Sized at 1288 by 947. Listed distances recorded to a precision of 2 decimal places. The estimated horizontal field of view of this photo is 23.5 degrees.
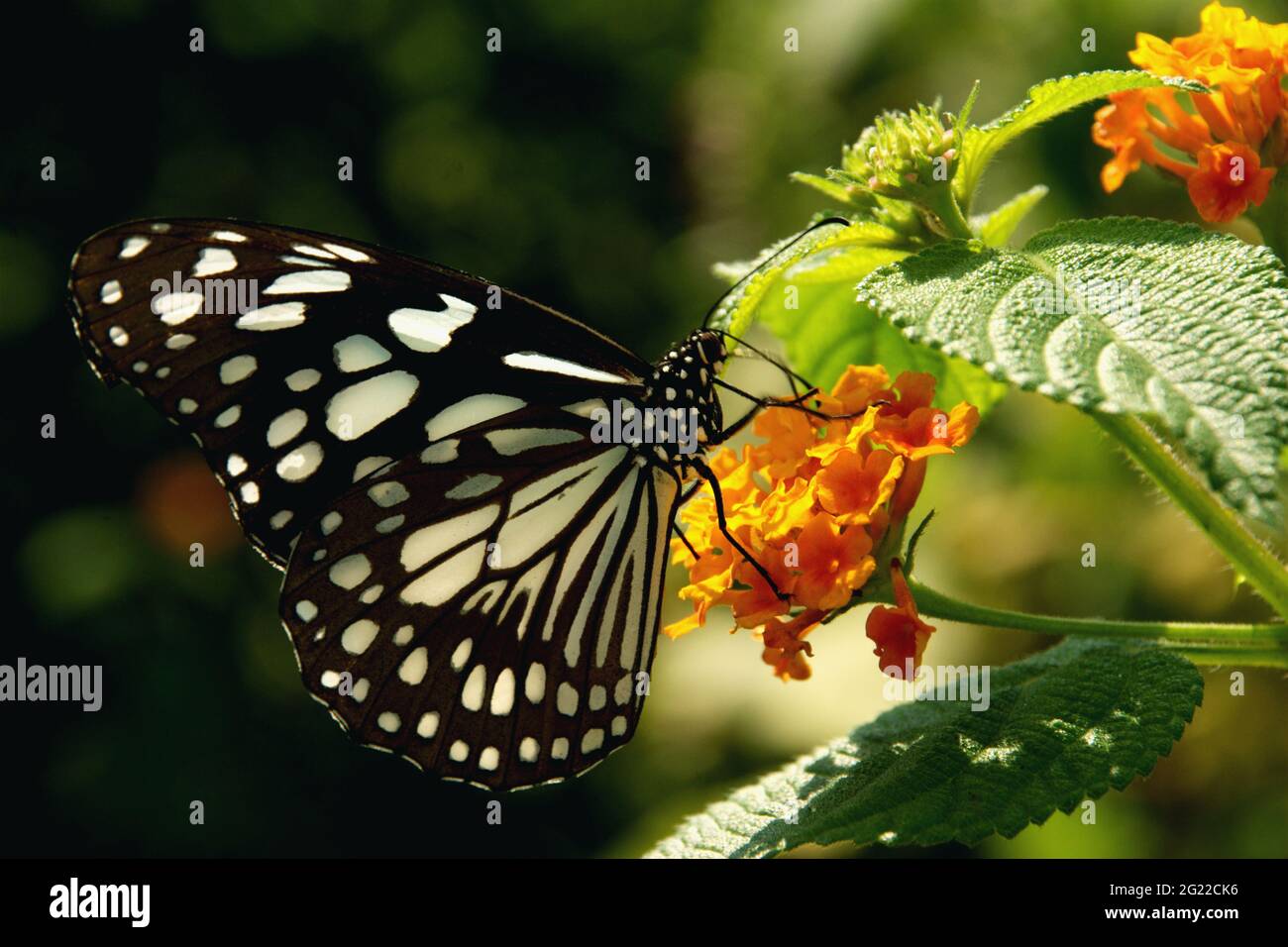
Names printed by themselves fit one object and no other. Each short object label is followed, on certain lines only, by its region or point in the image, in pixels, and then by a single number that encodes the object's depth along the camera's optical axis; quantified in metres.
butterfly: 0.23
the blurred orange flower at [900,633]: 0.21
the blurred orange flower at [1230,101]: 0.21
